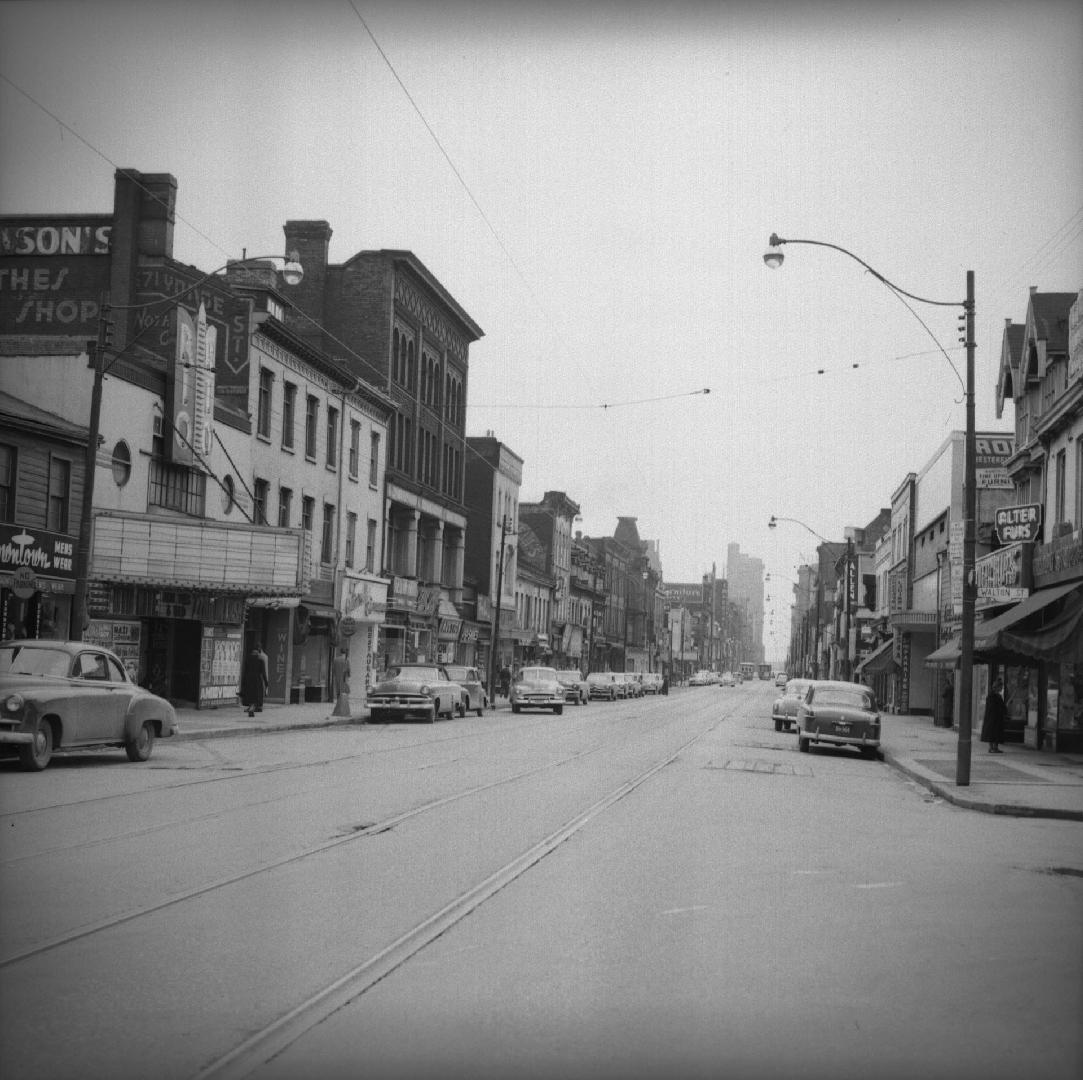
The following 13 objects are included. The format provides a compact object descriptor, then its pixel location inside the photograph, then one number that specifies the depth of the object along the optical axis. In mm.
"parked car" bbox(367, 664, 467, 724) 35344
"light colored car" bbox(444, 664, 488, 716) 41344
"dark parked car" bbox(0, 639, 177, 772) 17453
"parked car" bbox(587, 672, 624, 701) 70000
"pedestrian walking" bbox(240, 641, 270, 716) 32375
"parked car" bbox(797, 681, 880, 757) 28094
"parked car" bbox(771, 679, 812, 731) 39406
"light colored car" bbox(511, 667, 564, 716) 46844
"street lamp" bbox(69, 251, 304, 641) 23109
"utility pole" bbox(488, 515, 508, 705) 52822
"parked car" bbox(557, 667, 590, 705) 59469
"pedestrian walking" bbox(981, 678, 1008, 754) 29672
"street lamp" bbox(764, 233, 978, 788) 19812
